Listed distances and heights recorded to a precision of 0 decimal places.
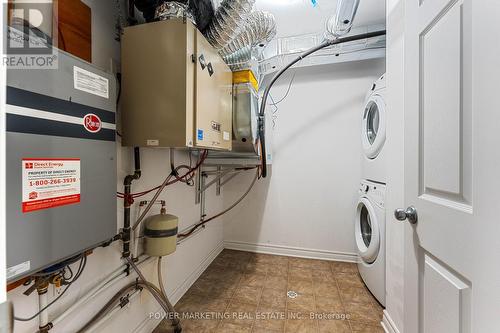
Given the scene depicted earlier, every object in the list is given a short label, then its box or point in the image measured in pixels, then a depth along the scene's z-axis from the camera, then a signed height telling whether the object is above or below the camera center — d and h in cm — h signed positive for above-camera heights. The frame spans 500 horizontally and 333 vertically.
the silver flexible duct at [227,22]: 120 +90
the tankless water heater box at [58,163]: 58 +1
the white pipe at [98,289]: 88 -63
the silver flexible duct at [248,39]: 148 +98
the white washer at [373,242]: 165 -69
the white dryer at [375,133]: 167 +31
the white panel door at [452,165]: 53 +1
